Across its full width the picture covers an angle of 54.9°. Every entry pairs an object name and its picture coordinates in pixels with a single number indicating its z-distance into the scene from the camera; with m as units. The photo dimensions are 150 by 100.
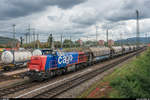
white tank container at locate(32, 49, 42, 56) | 28.62
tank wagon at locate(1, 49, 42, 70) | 24.00
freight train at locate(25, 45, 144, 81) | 15.10
